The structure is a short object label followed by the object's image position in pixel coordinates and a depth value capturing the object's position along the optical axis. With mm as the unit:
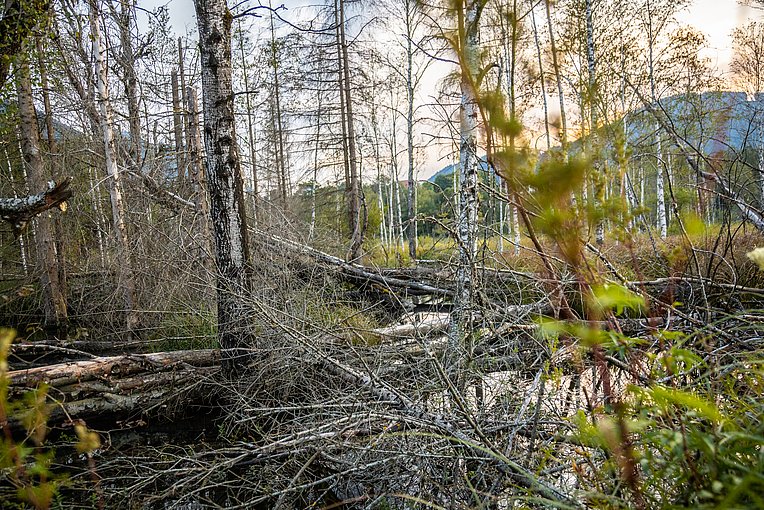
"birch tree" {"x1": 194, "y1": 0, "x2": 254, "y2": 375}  5039
